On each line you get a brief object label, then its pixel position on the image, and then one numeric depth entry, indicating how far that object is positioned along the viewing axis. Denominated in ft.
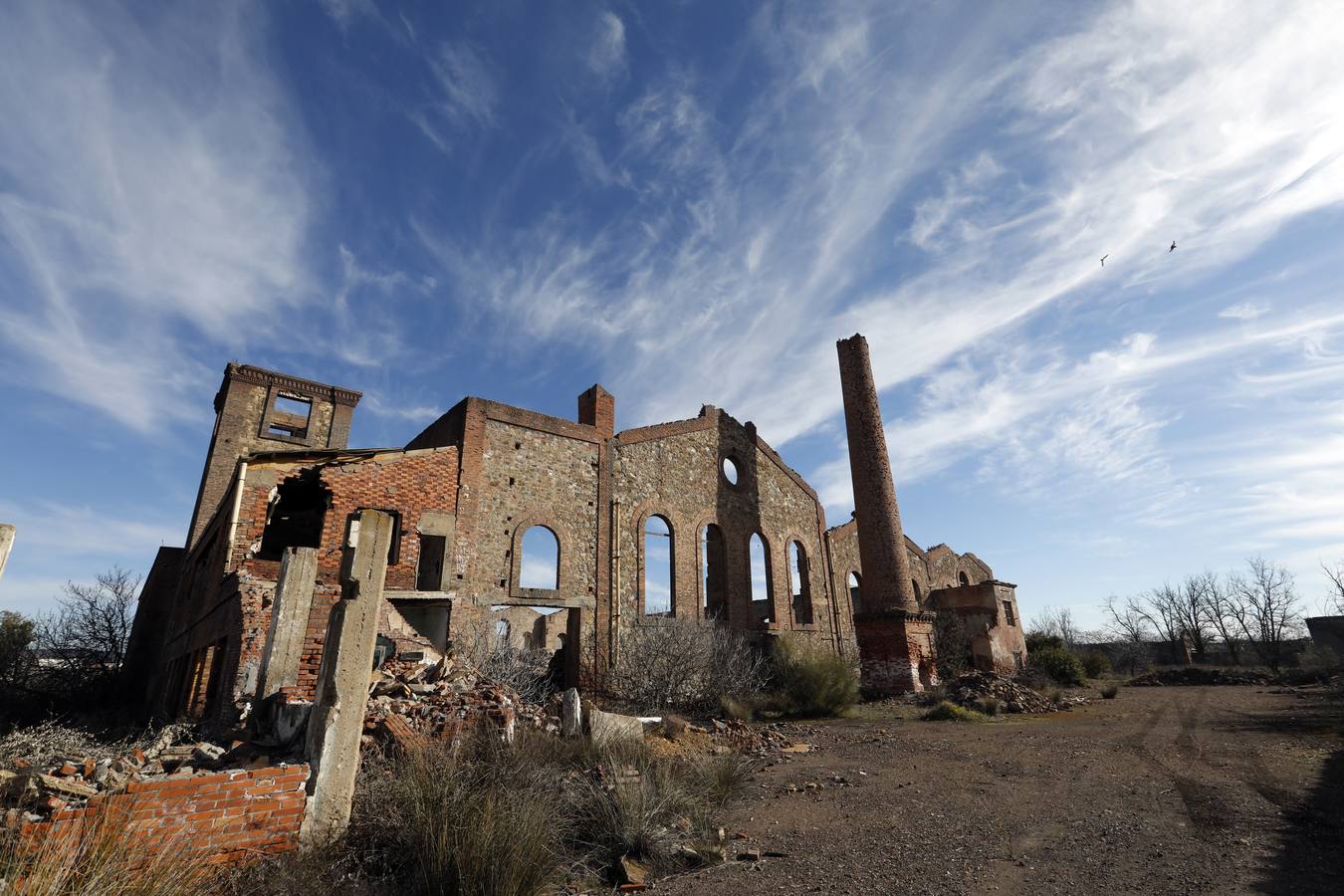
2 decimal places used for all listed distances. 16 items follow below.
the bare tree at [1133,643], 116.06
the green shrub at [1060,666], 77.20
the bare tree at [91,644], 64.18
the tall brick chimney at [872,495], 61.93
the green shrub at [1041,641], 91.49
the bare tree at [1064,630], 166.23
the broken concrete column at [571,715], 30.66
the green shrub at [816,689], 50.75
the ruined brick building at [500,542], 38.17
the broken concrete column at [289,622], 29.86
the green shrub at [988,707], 51.24
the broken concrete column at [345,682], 18.51
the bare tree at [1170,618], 141.18
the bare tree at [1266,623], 123.80
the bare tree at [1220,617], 130.60
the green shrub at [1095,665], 87.61
